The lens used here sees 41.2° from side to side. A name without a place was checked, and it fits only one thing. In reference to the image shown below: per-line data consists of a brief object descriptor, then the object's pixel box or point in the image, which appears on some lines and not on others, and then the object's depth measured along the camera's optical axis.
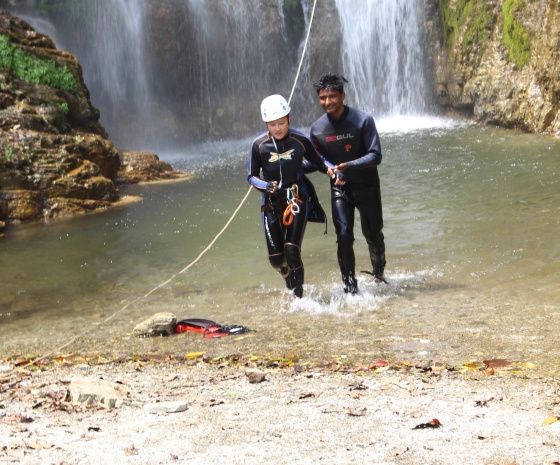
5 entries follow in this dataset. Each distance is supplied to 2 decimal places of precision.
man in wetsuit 6.98
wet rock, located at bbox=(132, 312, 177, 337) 6.70
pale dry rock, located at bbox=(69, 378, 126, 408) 4.43
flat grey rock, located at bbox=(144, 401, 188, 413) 4.24
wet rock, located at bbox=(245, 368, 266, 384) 4.79
